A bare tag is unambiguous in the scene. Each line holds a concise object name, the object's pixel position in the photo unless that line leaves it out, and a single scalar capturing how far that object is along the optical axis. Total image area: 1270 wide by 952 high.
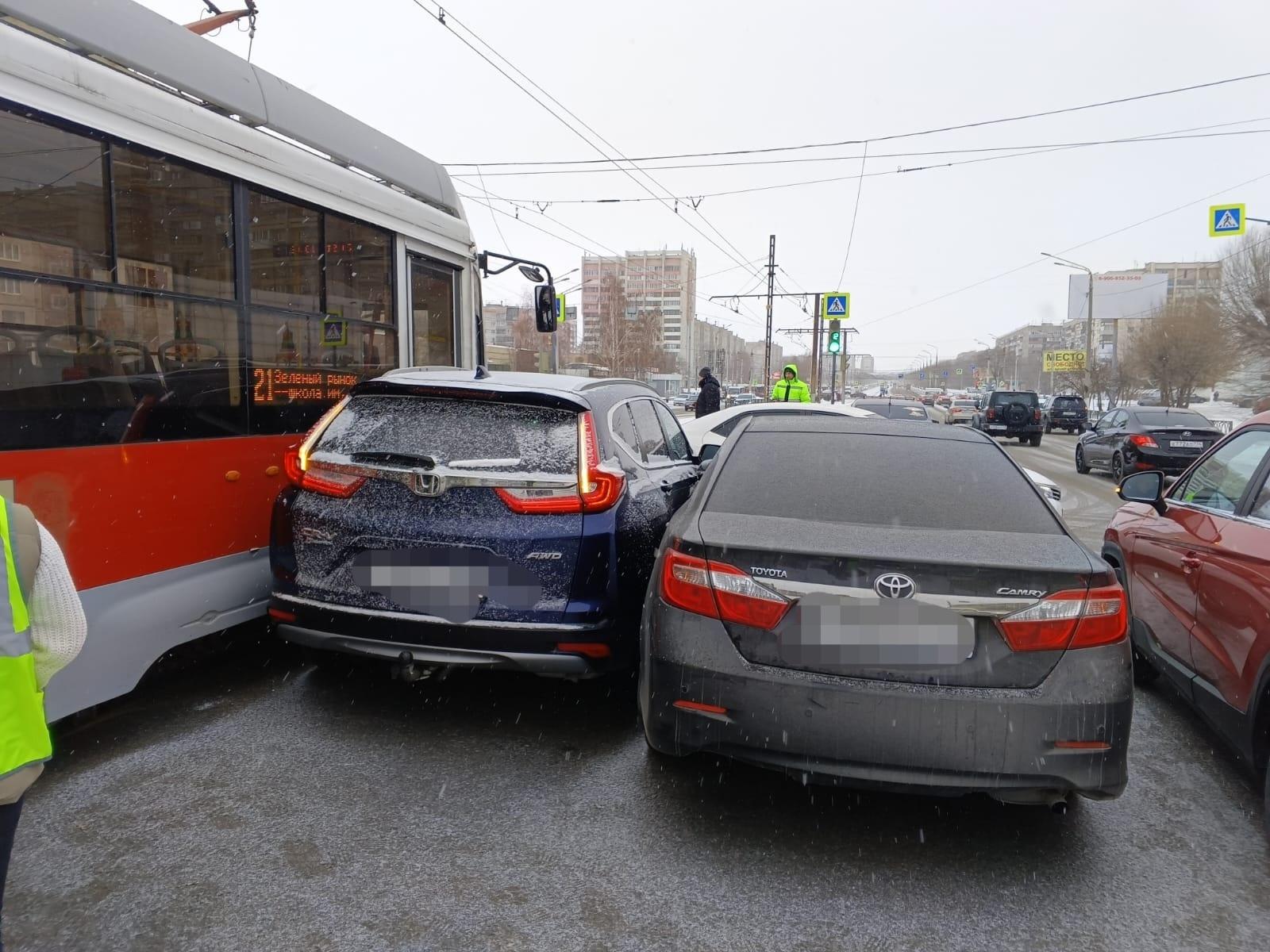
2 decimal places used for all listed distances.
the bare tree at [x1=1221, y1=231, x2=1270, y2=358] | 32.34
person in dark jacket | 16.27
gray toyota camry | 2.57
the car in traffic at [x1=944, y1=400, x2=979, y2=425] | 36.06
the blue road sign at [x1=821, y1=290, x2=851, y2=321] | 26.48
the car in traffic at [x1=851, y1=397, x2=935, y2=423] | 17.98
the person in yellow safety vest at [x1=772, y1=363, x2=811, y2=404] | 14.31
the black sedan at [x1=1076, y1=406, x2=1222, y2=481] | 15.94
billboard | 77.12
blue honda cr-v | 3.50
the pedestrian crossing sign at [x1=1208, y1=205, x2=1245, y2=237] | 19.20
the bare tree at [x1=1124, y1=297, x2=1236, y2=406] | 40.28
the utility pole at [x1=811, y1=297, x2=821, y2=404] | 35.53
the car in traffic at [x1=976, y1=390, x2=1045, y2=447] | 29.12
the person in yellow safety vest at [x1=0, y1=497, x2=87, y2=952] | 1.77
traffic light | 28.94
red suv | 3.08
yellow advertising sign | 65.44
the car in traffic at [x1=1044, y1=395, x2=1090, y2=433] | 37.84
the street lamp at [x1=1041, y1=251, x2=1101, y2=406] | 44.84
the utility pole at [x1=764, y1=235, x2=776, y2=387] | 32.53
